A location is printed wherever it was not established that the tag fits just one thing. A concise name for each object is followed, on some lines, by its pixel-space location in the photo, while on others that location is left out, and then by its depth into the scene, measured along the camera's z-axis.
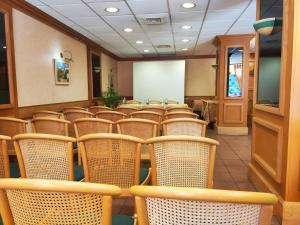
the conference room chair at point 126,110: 3.92
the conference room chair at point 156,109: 3.99
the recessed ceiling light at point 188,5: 3.66
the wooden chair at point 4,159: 1.38
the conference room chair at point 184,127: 2.06
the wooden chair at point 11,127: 2.41
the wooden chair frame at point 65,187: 0.69
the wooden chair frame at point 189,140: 1.32
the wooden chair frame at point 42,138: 1.38
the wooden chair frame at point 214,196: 0.62
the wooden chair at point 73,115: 3.32
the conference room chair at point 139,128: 2.12
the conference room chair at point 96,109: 4.39
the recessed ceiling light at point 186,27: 4.95
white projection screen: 8.91
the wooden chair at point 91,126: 2.24
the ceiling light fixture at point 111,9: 3.84
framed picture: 4.65
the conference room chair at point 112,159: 1.42
